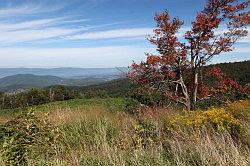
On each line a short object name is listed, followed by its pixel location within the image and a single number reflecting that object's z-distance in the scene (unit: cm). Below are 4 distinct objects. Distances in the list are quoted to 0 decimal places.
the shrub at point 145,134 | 415
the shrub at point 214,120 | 463
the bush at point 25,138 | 373
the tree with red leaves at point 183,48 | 755
